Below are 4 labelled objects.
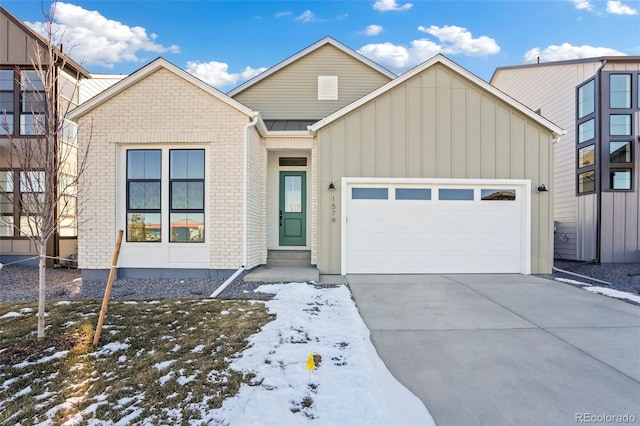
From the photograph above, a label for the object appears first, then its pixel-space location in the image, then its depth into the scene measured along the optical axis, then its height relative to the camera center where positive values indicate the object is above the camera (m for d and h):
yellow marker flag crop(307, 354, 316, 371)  3.00 -1.47
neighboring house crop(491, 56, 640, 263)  9.79 +1.74
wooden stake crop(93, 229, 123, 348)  3.53 -1.04
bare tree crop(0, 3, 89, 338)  3.70 +0.63
